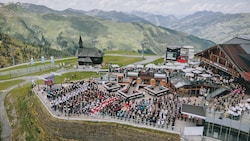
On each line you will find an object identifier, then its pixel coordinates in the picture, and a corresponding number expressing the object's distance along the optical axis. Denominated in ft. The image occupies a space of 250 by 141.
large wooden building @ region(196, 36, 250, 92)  137.59
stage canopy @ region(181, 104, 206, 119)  106.89
